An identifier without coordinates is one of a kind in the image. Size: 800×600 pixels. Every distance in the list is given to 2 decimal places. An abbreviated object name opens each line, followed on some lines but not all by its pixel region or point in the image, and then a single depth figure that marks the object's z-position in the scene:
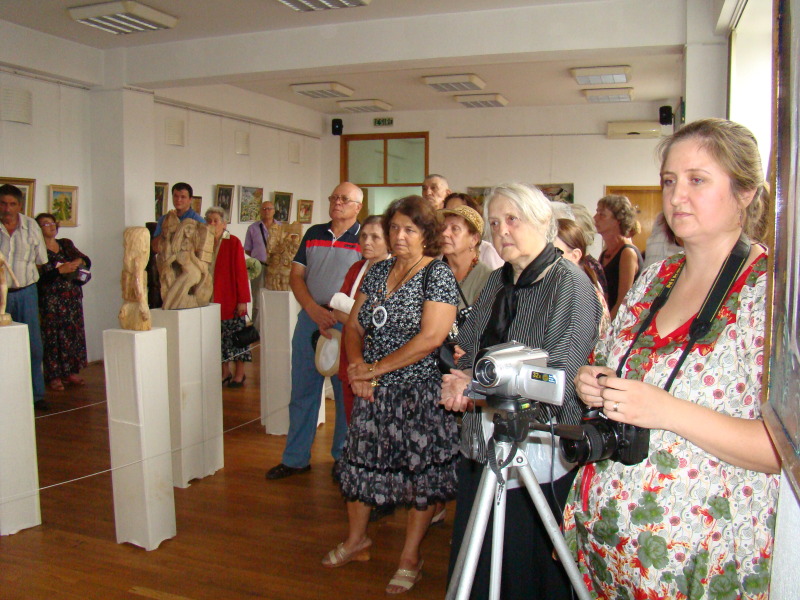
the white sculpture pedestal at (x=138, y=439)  3.20
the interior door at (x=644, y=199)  10.71
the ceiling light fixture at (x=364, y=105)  10.73
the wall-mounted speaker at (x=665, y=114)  10.09
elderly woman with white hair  1.99
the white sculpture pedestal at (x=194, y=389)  3.90
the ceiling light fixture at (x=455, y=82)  8.67
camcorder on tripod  1.39
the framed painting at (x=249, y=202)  10.09
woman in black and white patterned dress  2.80
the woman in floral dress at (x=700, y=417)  1.18
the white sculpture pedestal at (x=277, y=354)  5.00
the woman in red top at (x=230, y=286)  6.10
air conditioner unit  10.37
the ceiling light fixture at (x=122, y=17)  5.80
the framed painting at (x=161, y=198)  8.55
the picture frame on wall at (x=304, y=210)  11.71
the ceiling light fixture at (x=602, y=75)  8.13
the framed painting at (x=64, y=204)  7.20
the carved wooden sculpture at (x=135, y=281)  3.34
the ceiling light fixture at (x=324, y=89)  9.16
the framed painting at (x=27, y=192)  6.89
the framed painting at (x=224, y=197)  9.60
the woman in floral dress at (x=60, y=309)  6.22
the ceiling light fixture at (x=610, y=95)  9.57
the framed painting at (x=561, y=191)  10.98
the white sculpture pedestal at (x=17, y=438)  3.33
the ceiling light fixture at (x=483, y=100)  10.18
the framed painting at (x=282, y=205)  10.95
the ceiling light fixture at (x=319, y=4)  5.54
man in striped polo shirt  4.13
